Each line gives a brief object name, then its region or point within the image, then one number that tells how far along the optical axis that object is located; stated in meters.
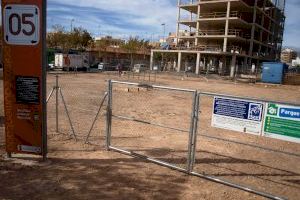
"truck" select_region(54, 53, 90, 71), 37.40
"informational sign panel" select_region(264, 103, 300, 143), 4.19
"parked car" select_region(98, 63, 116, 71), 45.03
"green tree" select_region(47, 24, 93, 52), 54.73
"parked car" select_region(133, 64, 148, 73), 40.20
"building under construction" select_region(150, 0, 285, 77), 47.97
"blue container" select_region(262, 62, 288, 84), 34.83
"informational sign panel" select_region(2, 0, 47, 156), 4.92
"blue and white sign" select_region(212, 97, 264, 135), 4.53
